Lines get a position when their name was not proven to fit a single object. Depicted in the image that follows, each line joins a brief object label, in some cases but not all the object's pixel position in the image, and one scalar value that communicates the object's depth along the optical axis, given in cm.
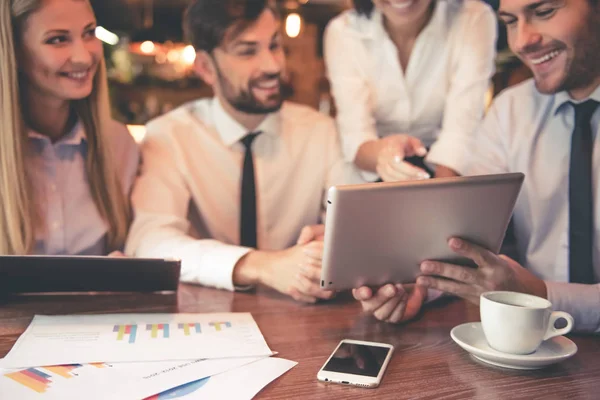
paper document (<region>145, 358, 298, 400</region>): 74
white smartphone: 80
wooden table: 79
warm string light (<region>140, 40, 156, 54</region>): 268
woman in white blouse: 163
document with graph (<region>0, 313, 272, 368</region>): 86
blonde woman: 142
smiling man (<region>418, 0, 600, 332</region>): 139
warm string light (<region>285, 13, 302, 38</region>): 211
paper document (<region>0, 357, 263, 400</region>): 73
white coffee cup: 85
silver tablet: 93
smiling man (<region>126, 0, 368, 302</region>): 179
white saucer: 85
